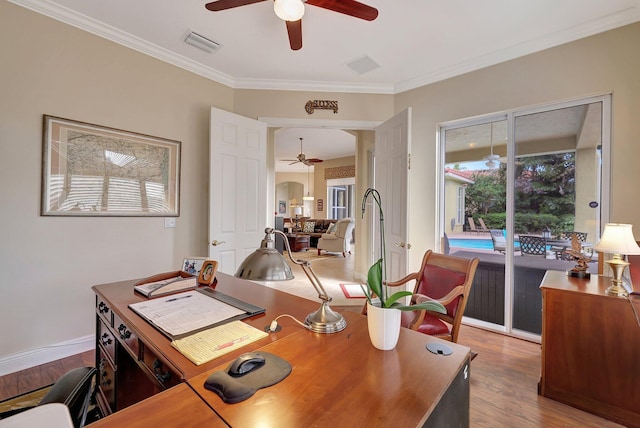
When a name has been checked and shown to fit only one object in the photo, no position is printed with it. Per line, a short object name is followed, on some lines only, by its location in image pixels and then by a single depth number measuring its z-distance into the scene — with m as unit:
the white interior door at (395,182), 2.87
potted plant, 1.00
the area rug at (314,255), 7.09
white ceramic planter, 1.00
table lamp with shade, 1.69
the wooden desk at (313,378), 0.68
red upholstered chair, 1.92
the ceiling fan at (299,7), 1.74
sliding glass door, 2.54
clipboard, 1.15
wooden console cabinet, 1.66
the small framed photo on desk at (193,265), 1.91
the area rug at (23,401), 1.76
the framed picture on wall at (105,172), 2.29
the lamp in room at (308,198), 10.39
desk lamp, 1.07
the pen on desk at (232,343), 0.99
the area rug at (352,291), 3.96
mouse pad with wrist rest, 0.73
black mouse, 0.82
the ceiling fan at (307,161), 7.23
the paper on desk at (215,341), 0.94
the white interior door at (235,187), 3.06
